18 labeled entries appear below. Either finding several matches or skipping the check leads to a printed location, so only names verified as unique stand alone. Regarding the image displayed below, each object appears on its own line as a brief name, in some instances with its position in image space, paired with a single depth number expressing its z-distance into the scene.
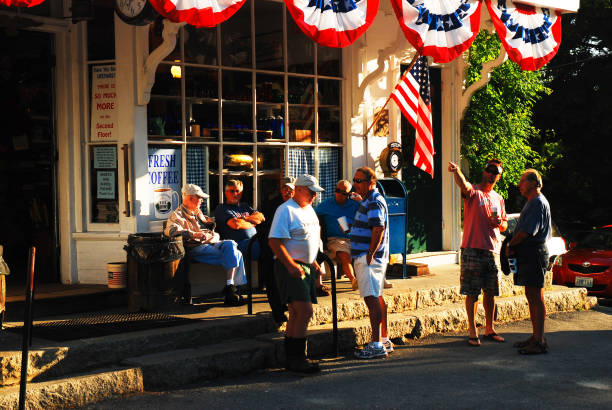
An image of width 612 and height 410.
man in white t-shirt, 13.33
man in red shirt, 15.89
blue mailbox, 19.97
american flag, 21.06
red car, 25.23
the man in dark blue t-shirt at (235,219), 17.62
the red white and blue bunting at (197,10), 13.73
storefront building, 17.15
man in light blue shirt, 18.53
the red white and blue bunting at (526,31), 19.91
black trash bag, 15.43
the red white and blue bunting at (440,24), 17.76
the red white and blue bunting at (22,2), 12.30
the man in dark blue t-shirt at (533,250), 15.19
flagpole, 21.26
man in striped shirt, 14.54
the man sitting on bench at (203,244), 16.56
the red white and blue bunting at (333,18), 15.51
